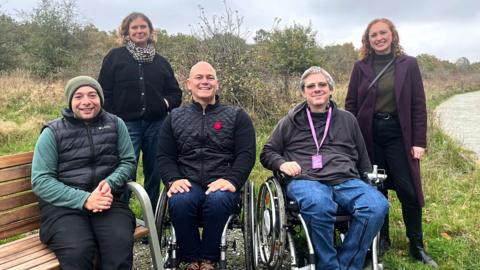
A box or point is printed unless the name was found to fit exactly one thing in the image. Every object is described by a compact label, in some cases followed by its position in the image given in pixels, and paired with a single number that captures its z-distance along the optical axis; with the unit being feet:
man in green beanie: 8.32
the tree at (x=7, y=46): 58.79
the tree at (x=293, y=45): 32.78
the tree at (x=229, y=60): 24.31
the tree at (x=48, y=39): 64.75
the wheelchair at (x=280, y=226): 8.99
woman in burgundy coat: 10.83
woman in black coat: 11.87
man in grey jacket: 9.09
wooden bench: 8.92
